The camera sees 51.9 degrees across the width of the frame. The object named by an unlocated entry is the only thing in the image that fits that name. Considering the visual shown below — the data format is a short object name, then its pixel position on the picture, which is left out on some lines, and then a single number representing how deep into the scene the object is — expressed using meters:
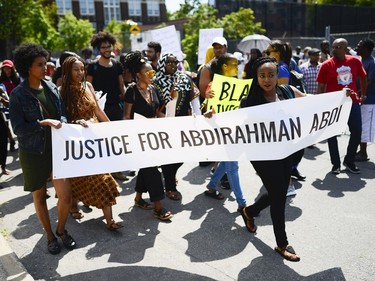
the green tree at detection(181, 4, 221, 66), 19.70
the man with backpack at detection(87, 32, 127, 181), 5.83
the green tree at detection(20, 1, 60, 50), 31.33
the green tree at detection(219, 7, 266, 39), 23.18
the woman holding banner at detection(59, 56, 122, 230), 3.97
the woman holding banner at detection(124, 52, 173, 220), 4.46
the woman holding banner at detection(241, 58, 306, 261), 3.53
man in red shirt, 5.66
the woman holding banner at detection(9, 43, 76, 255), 3.38
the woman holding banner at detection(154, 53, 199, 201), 5.03
